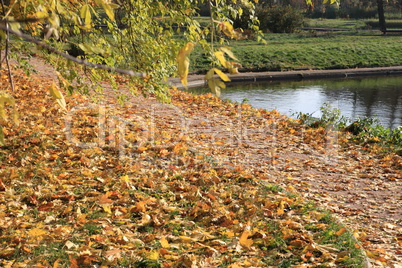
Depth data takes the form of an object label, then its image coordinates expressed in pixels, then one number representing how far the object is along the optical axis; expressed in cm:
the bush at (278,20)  3194
